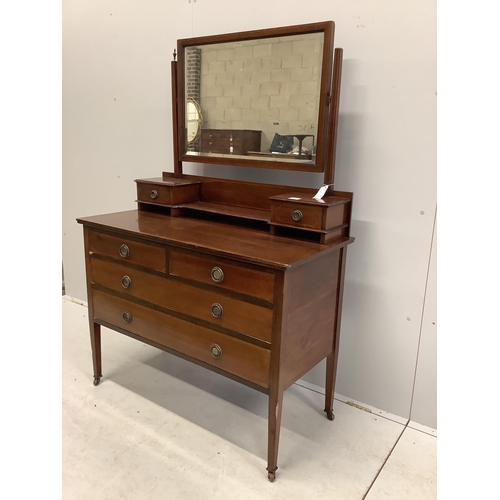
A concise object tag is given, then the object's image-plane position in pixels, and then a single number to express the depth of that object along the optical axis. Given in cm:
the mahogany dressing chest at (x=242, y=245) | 154
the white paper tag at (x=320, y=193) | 173
